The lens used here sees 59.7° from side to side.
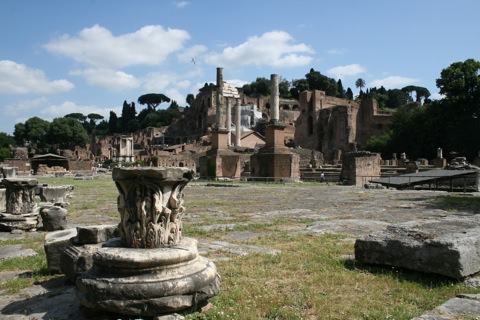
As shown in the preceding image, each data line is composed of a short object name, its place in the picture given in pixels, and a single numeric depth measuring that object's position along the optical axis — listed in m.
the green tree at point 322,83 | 110.62
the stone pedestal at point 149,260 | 3.17
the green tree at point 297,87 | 113.31
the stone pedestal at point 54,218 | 8.01
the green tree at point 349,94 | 118.31
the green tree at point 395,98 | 115.12
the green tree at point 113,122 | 125.44
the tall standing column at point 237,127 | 60.07
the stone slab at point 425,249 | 4.07
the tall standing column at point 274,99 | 27.39
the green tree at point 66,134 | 85.44
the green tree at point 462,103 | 45.28
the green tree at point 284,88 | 117.62
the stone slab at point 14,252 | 5.84
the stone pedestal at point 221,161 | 29.00
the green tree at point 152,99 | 139.38
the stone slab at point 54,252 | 4.80
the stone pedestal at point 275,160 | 25.06
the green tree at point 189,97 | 136.90
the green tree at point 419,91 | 123.00
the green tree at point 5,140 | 94.57
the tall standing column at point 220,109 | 31.60
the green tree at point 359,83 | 119.25
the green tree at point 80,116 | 147.12
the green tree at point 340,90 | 114.78
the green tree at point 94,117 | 147.75
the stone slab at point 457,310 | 2.99
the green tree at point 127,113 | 125.93
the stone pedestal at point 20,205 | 8.32
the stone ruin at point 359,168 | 24.31
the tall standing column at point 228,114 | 54.81
